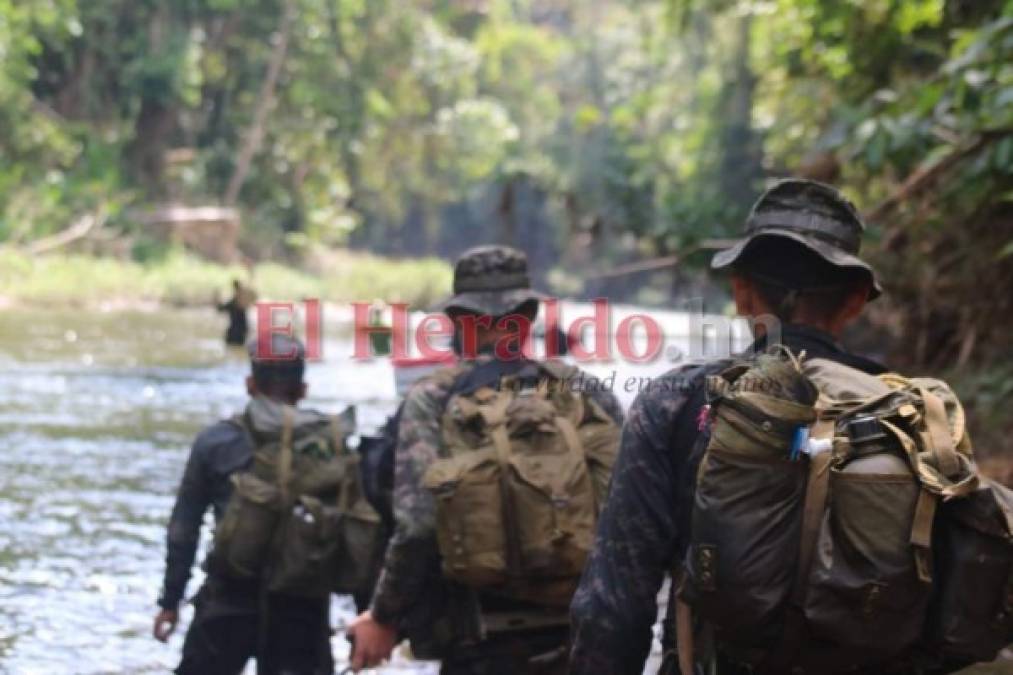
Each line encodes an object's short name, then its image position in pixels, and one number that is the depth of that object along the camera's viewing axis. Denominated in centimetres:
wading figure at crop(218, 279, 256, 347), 3587
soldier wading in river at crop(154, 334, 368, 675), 863
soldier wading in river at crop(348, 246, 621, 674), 676
